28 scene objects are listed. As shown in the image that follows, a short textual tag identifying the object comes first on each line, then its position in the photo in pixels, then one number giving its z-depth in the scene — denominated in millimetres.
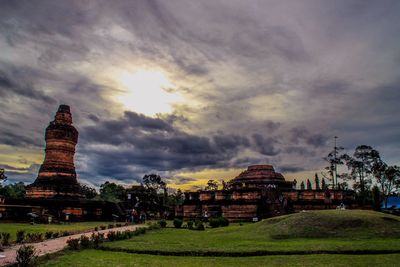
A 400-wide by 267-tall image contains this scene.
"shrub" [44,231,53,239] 17438
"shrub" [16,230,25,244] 15602
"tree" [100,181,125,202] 73494
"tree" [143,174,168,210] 81875
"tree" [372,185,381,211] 42816
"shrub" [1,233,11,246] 14383
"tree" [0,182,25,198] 65625
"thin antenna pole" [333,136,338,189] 59656
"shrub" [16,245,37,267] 9656
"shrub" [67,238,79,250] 13838
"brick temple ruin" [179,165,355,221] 34375
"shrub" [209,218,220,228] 26344
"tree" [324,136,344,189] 59428
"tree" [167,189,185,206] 79688
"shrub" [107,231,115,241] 16656
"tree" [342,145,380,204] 53912
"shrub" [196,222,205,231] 24438
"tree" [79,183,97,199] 75000
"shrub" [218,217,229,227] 26781
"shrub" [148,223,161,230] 24328
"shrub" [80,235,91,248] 14442
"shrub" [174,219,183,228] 26578
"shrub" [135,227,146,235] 20781
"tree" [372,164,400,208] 51719
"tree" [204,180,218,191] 88725
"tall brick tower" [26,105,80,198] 37312
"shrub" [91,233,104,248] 14739
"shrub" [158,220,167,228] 26562
